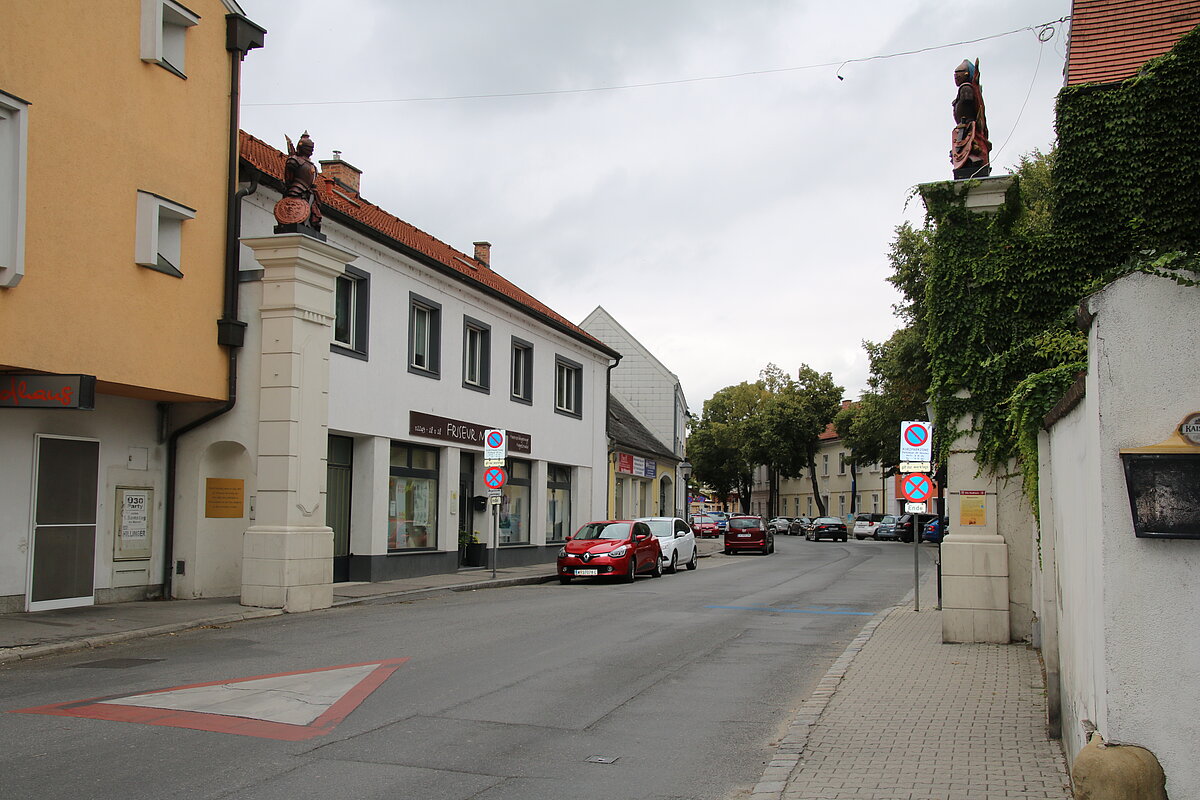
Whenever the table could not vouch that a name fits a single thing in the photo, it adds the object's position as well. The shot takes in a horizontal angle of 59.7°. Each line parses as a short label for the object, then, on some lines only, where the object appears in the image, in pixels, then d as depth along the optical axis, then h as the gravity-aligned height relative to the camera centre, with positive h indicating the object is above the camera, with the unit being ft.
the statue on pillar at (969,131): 44.68 +15.92
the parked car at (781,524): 256.73 -5.93
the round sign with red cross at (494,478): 69.21 +1.36
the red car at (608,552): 75.51 -3.89
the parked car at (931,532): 176.96 -5.39
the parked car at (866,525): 212.23 -5.01
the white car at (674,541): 90.58 -3.72
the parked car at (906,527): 189.08 -4.83
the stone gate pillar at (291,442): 51.90 +2.88
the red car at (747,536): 129.29 -4.47
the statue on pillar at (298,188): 54.29 +16.14
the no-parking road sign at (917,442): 52.01 +2.91
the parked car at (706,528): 193.57 -5.25
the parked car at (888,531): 200.82 -5.93
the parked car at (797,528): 254.96 -6.88
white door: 46.62 -1.22
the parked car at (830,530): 198.80 -5.66
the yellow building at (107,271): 41.63 +9.87
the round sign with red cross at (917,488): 55.11 +0.65
